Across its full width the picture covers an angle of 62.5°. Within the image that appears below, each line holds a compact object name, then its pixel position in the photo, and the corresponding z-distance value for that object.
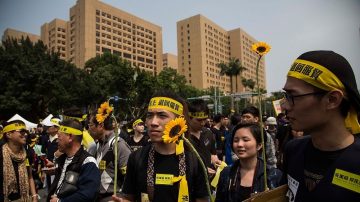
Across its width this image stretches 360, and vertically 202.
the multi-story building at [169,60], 146.88
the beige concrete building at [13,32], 114.89
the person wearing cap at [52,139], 8.20
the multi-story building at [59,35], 108.19
